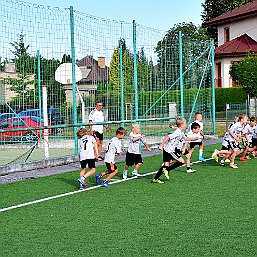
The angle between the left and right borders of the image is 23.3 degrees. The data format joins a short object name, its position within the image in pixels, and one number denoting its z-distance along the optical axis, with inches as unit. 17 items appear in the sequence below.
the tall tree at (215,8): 2667.3
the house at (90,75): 727.9
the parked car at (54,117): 706.8
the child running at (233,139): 627.2
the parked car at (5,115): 680.1
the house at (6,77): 654.5
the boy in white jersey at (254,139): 697.6
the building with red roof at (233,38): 2128.4
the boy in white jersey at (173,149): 513.7
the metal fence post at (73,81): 679.1
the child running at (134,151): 540.7
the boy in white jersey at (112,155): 505.0
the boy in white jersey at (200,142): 664.1
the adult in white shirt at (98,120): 689.0
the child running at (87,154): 482.9
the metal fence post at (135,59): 790.5
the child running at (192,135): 582.6
